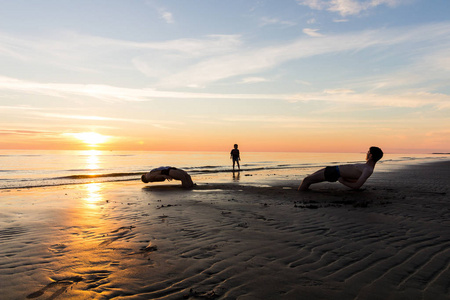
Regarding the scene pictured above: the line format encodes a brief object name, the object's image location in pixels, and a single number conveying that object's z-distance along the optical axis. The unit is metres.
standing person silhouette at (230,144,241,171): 29.82
